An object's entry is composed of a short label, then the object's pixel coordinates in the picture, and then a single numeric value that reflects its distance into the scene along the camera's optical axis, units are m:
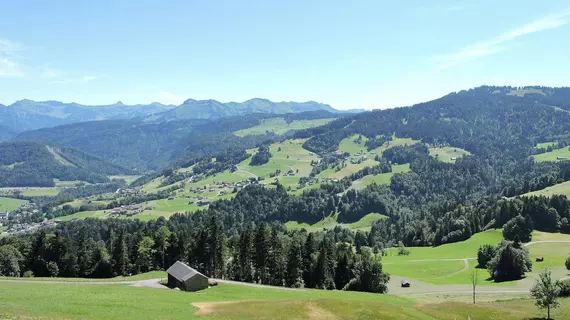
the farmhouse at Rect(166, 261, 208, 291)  88.54
